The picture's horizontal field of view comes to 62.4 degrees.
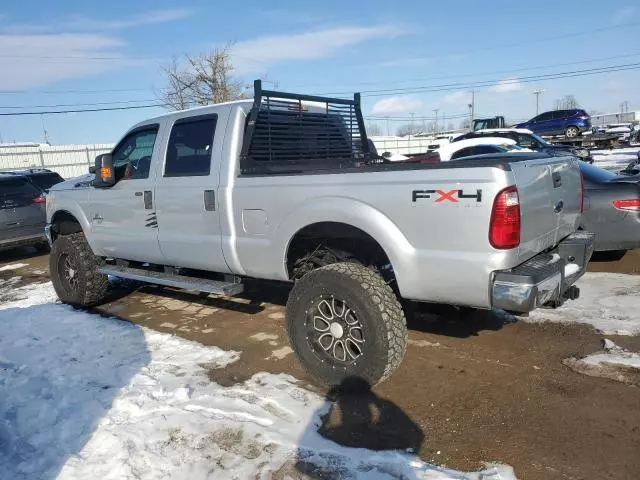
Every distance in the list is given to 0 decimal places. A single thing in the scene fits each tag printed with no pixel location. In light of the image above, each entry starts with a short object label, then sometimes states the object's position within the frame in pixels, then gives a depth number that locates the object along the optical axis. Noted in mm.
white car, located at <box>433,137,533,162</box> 12392
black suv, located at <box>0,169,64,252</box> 9984
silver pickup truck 3230
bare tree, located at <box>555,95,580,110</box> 89462
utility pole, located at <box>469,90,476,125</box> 72200
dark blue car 28859
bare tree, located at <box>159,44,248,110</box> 31812
